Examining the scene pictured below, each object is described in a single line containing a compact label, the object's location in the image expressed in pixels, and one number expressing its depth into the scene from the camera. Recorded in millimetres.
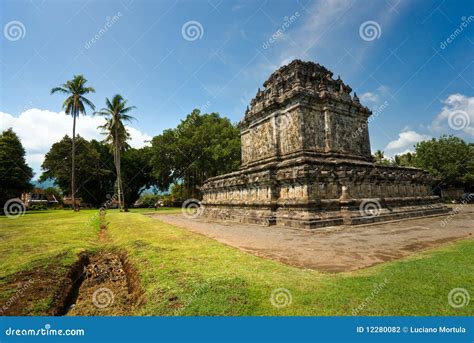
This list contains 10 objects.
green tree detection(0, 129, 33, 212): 31453
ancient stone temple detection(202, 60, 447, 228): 13148
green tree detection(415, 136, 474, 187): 32031
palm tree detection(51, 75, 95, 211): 31144
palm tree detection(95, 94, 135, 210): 31750
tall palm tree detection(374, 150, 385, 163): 53619
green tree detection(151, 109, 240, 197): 36562
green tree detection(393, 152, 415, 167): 46516
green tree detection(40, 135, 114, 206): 44075
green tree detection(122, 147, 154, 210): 47938
